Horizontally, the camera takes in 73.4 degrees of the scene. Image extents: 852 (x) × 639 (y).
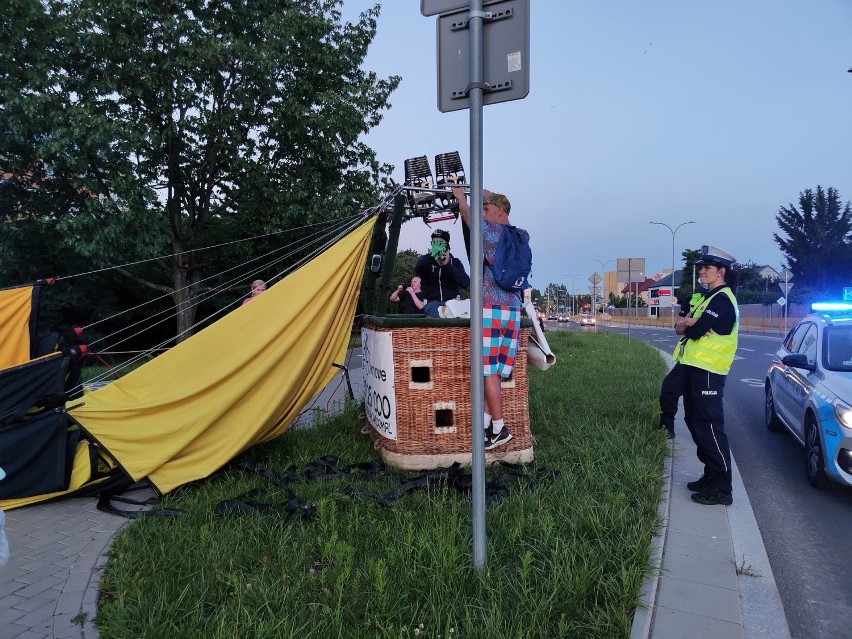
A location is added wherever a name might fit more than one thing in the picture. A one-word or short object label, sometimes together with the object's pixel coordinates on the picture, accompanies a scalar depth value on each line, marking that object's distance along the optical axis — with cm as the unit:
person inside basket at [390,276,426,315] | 657
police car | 435
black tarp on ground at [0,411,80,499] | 386
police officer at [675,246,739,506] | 416
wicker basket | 453
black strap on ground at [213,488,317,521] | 351
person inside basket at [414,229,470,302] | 592
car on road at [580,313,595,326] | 5334
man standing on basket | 445
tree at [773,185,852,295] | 5781
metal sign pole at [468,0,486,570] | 269
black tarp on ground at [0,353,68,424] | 455
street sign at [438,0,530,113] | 267
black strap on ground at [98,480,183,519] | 369
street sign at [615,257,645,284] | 2323
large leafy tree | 1271
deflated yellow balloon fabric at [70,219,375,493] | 418
